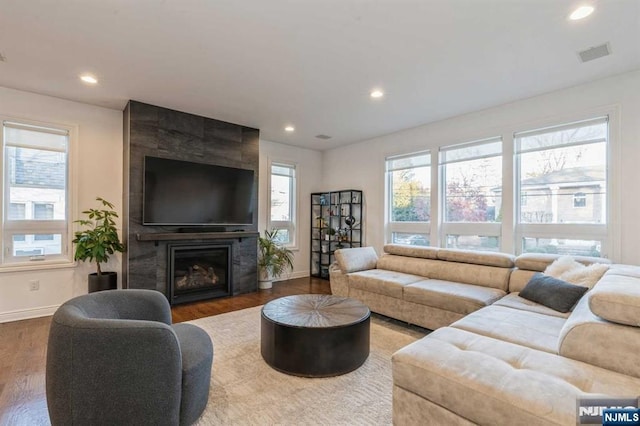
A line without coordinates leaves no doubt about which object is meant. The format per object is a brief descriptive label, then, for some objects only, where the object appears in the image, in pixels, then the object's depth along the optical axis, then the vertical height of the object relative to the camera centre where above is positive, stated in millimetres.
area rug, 1867 -1282
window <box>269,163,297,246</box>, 5922 +250
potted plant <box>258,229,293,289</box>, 5227 -830
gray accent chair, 1476 -812
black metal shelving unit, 5859 -216
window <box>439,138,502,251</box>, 4109 +308
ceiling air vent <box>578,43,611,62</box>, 2625 +1490
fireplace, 4281 -911
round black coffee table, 2316 -1023
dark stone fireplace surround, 3957 +601
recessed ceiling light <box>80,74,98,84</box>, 3208 +1480
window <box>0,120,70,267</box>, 3590 +242
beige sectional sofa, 1277 -769
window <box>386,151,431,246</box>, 4902 +285
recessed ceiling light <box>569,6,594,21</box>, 2139 +1498
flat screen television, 4070 +298
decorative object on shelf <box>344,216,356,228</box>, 5832 -133
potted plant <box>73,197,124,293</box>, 3627 -382
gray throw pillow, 2434 -668
